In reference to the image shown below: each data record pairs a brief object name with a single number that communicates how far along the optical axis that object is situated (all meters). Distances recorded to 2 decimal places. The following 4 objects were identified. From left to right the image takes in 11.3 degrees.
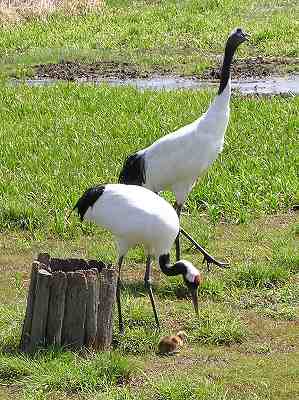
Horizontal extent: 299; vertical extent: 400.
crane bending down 10.45
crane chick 9.81
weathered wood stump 9.53
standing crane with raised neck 12.73
